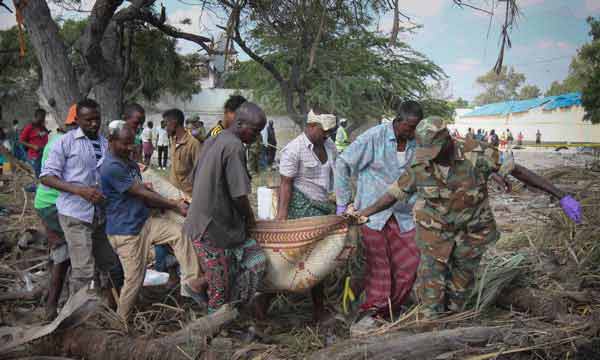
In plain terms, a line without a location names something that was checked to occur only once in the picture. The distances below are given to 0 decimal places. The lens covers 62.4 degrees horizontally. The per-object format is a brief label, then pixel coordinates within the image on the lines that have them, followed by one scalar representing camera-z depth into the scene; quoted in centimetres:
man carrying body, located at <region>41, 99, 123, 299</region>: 346
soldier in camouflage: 304
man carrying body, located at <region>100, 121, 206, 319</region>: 337
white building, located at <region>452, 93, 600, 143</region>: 3909
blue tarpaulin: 3991
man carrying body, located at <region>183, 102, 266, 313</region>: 296
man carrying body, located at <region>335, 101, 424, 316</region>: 365
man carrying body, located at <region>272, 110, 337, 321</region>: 404
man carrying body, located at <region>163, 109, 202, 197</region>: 468
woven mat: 343
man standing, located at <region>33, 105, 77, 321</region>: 368
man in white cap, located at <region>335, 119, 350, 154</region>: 1296
